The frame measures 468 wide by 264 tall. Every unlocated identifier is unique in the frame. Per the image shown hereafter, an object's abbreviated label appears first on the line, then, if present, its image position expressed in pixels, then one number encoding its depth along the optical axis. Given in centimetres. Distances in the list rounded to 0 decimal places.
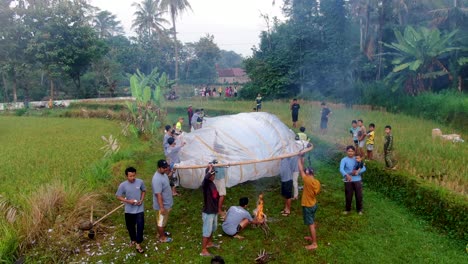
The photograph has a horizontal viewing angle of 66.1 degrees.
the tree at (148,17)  4562
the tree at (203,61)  5434
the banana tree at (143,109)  1747
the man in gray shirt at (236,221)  721
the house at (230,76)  6712
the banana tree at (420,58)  1914
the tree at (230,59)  11082
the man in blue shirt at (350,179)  787
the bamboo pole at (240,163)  786
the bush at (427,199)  712
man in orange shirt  658
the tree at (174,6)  3994
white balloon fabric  933
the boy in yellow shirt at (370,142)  1052
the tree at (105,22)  6312
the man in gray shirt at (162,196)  654
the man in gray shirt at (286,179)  814
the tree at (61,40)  3241
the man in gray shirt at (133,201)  635
